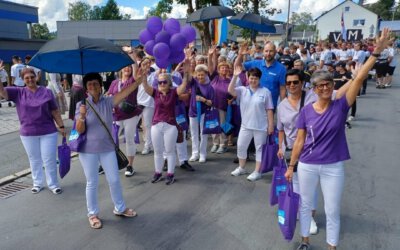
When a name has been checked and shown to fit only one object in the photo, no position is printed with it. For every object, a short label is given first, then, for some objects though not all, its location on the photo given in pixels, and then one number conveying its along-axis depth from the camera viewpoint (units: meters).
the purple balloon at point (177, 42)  5.61
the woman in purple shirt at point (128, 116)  5.91
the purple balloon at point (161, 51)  5.47
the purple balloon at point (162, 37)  5.64
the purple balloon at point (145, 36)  5.84
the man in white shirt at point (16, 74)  12.90
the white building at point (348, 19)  65.94
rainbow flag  9.59
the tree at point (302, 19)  138.90
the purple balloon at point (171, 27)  5.83
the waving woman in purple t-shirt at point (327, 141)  3.21
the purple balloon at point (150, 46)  5.75
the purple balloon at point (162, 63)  5.56
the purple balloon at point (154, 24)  5.78
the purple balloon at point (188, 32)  5.88
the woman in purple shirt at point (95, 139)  4.04
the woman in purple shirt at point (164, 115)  5.36
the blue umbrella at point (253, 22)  8.84
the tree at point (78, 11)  94.00
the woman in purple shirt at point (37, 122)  4.93
